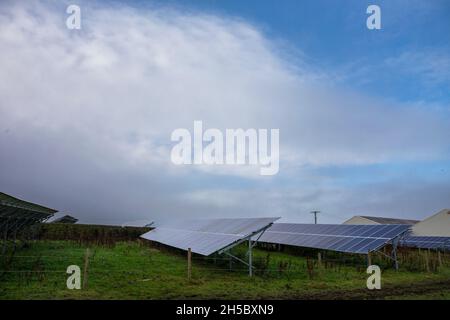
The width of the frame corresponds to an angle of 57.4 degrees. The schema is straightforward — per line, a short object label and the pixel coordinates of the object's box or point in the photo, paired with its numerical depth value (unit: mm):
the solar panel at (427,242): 31709
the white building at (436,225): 43031
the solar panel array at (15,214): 17812
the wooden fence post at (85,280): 12559
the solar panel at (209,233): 16188
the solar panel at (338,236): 19719
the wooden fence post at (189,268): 14164
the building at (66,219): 52844
